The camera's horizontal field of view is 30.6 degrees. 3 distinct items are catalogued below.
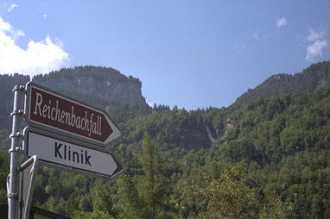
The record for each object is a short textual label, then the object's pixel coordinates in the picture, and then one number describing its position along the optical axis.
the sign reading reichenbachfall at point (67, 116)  5.21
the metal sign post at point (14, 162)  4.77
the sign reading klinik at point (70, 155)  5.12
